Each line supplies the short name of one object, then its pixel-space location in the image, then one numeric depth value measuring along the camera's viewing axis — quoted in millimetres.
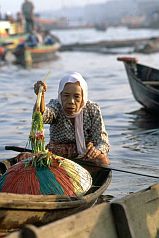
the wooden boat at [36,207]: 8391
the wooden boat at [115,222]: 6707
